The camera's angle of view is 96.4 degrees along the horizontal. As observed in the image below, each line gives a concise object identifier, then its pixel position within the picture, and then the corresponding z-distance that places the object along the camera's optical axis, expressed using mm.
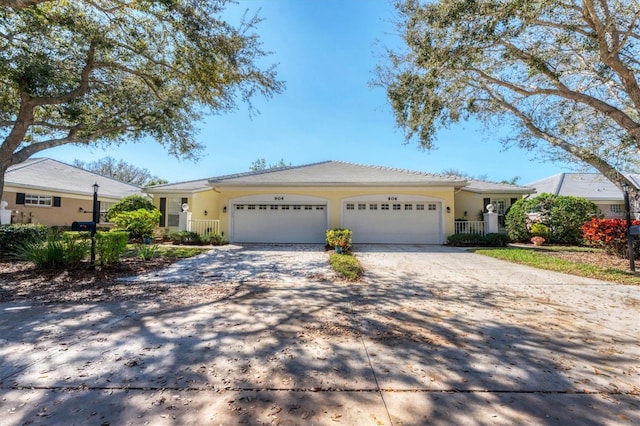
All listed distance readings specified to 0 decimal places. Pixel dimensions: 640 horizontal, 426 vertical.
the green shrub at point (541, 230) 13344
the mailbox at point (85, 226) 6643
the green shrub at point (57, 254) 6574
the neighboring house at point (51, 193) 14073
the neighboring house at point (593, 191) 18062
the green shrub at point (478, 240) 12508
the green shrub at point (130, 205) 14406
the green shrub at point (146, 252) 8398
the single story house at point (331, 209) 13219
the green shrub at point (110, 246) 6695
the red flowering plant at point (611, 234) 9008
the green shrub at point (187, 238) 12570
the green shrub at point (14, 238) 8274
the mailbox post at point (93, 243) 6789
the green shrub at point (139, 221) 12820
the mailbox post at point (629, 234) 7426
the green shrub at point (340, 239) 10259
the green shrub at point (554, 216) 12898
